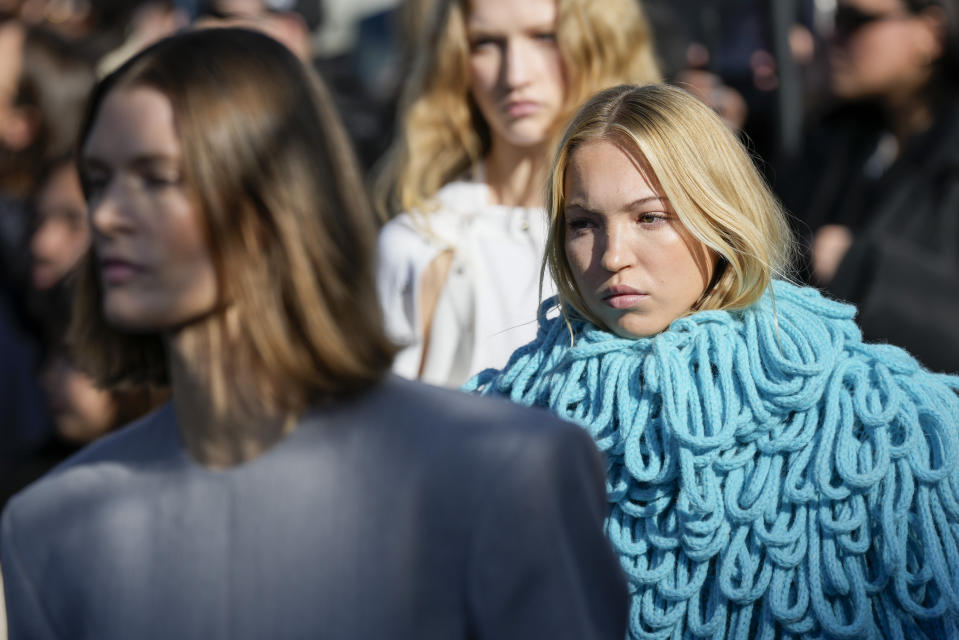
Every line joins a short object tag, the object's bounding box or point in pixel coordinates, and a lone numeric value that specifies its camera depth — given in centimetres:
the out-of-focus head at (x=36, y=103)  991
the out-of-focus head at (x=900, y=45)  868
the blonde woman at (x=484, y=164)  618
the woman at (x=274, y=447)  311
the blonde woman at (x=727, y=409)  389
